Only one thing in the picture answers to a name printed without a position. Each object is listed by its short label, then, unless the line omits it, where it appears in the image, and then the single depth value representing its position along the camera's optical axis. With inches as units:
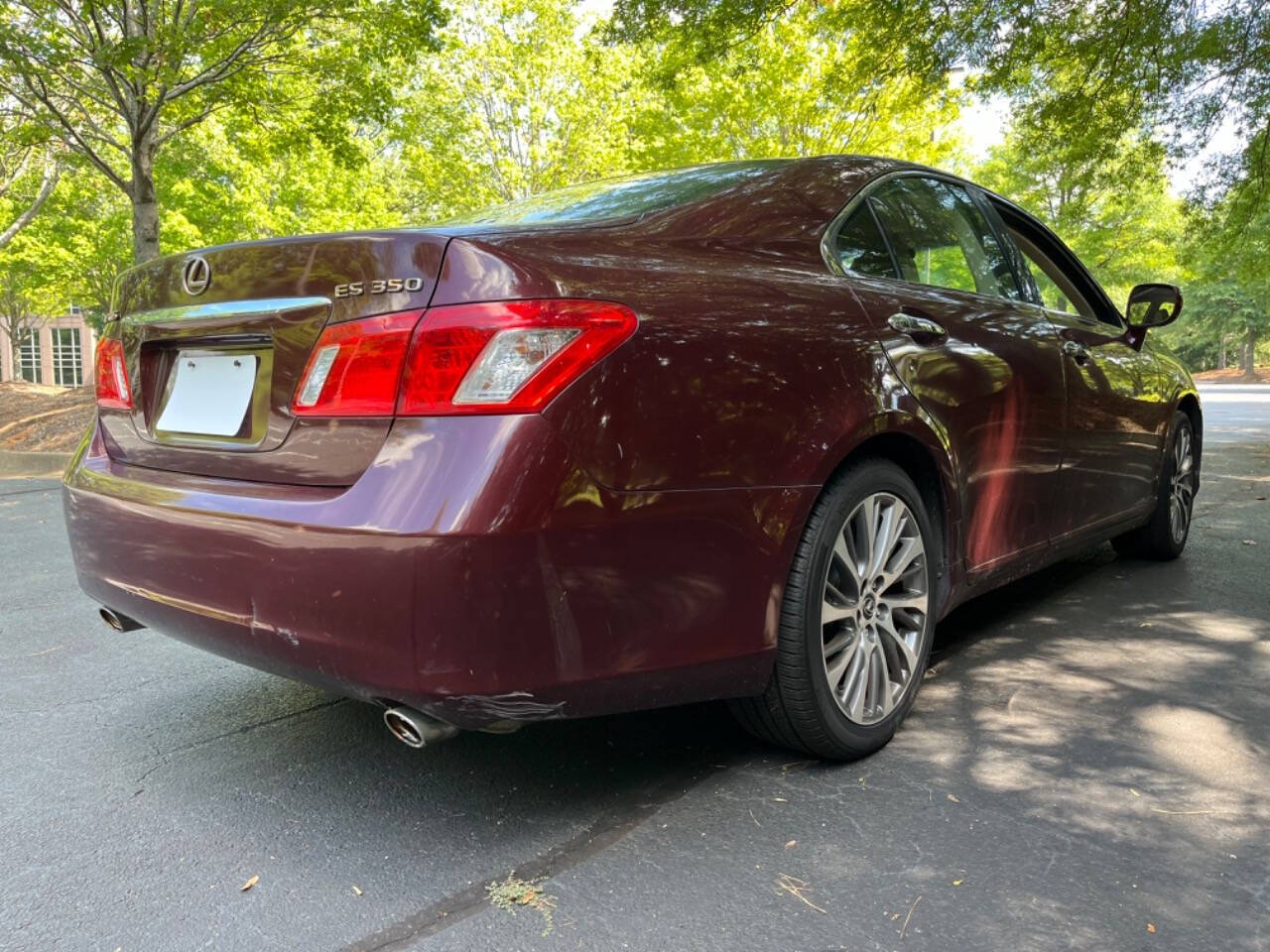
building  2207.2
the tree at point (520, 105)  682.2
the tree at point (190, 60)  376.8
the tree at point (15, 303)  1050.1
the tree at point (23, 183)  753.0
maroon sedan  71.5
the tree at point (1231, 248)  457.2
